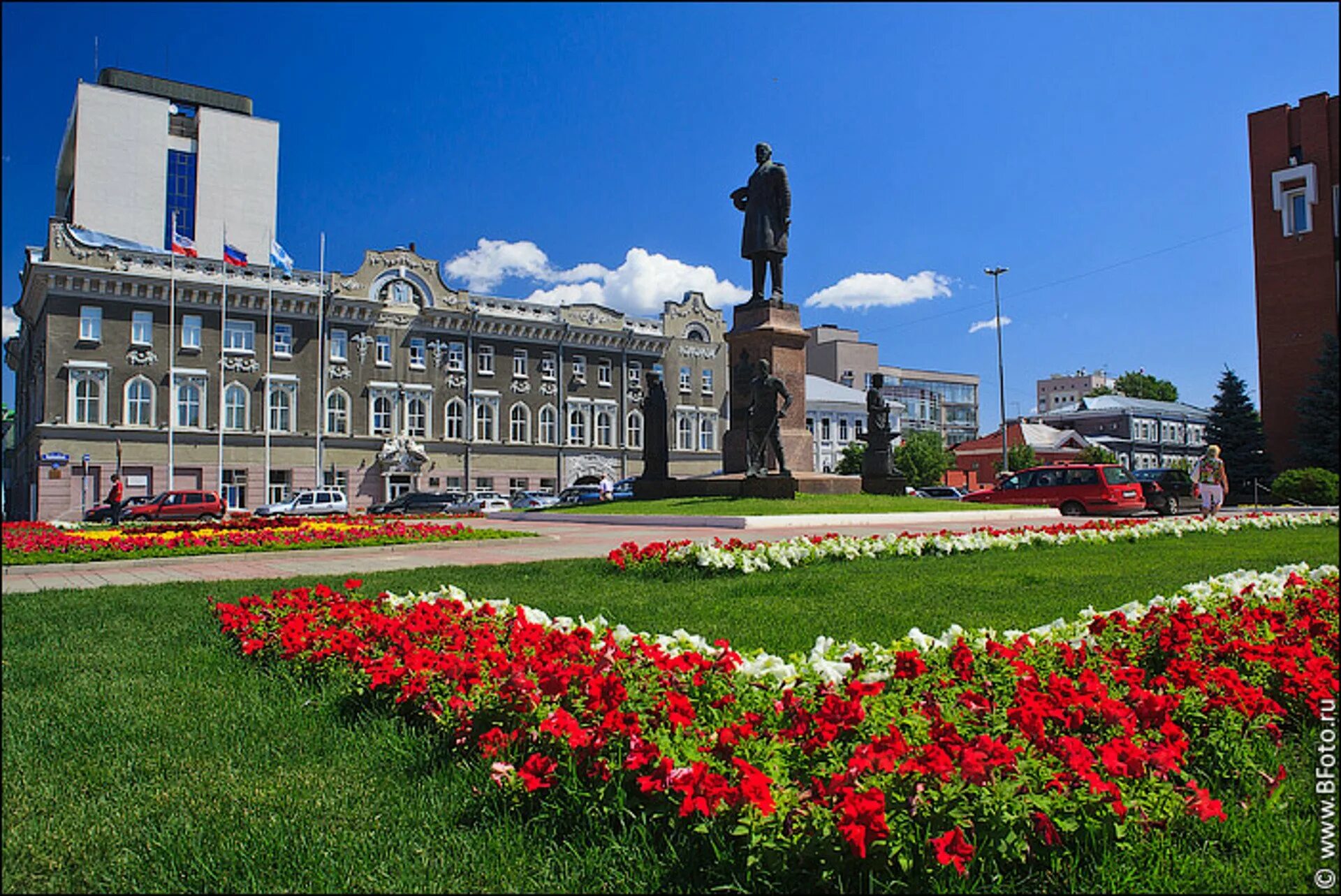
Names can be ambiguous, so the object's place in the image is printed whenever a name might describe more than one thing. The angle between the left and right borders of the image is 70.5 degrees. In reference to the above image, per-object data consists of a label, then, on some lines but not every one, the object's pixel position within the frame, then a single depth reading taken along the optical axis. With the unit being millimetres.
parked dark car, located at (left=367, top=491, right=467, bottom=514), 39250
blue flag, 40844
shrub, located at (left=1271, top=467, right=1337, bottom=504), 26984
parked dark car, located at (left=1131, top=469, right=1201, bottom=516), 25547
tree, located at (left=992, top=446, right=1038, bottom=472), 67750
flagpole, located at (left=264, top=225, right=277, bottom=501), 44969
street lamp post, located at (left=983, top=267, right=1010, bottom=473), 56456
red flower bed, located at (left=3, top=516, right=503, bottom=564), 11898
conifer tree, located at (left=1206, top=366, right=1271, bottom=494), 40125
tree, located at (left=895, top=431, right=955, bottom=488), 51781
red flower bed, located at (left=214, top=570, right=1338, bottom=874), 2568
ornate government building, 41219
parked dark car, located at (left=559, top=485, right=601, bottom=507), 40056
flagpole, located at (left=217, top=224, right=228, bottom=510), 41388
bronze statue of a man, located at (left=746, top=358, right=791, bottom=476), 21094
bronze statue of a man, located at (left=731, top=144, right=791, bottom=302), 23562
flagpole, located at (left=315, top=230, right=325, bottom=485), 47188
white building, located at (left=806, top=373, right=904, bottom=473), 71562
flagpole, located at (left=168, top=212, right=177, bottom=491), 42406
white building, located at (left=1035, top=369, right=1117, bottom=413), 149250
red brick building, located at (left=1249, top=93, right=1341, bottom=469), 27047
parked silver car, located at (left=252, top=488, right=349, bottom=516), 37062
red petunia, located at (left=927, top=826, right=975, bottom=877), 2418
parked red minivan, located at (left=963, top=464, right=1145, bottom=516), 24000
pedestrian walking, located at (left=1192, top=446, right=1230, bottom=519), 16312
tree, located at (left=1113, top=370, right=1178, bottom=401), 93062
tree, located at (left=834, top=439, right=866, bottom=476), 56250
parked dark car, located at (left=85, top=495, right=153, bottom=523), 30694
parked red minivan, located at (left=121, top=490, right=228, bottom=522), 29828
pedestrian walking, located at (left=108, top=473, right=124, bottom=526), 19406
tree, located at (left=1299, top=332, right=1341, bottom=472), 33094
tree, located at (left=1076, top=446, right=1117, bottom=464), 68575
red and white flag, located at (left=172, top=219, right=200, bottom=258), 38912
